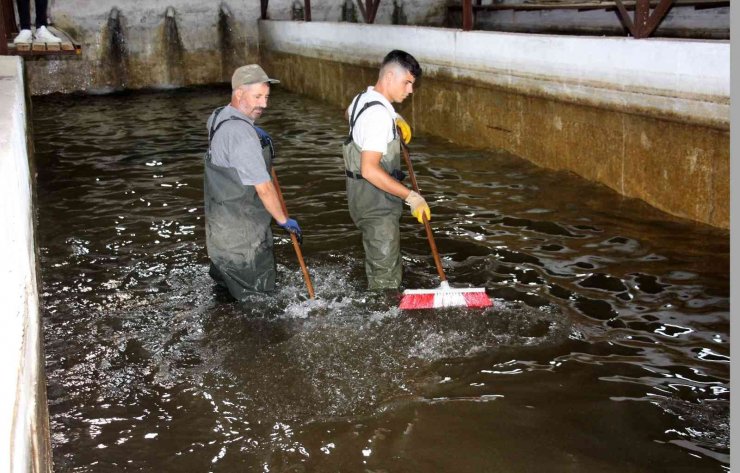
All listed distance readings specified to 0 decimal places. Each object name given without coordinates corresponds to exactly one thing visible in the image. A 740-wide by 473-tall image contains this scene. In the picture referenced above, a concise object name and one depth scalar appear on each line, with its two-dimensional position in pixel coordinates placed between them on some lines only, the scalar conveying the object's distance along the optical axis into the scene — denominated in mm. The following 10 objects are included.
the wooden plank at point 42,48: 10906
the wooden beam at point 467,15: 11156
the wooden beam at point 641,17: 8062
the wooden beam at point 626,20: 8273
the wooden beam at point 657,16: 7818
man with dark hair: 5289
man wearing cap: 5320
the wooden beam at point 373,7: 14188
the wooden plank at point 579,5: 13338
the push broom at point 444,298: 5711
